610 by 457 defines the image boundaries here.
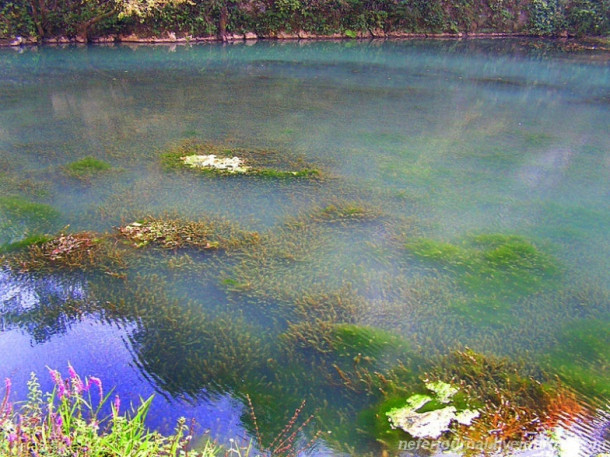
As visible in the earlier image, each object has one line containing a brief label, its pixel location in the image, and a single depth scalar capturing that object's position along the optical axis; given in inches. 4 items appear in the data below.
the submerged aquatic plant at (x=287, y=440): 120.6
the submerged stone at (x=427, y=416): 127.3
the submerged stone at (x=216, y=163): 291.4
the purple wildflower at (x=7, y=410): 101.2
